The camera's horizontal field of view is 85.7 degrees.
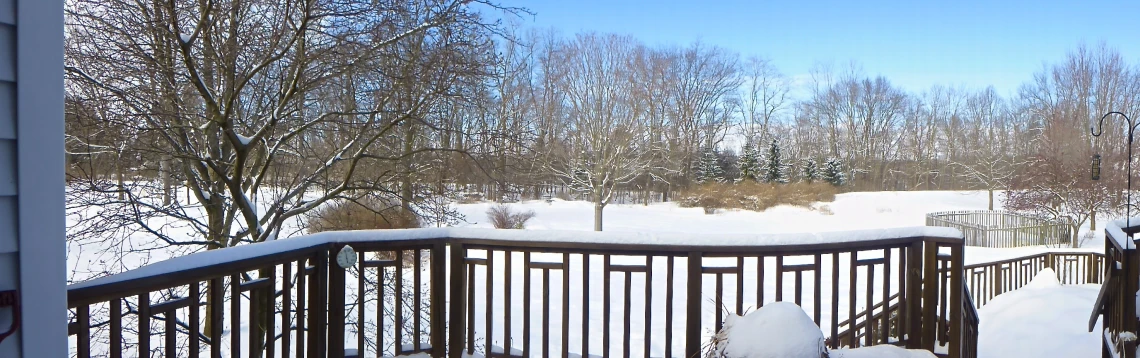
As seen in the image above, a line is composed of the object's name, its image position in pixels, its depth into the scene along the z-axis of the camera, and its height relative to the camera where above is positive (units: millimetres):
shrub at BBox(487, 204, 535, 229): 12930 -947
